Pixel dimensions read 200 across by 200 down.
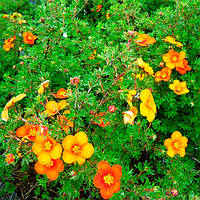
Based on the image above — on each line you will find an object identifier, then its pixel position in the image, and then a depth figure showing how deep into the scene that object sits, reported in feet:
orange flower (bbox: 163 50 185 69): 1.31
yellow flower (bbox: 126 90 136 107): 1.10
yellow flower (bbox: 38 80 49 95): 1.06
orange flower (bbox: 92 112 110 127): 1.05
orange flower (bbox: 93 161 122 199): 0.97
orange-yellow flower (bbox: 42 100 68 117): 1.03
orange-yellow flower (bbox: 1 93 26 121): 1.02
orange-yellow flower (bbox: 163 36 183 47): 1.29
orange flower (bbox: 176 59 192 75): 1.35
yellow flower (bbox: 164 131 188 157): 1.23
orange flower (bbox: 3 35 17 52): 1.82
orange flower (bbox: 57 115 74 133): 1.01
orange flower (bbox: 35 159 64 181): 1.00
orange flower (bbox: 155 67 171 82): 1.36
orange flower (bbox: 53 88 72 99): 1.16
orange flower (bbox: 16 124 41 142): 1.01
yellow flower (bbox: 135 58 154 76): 1.33
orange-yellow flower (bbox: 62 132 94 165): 0.96
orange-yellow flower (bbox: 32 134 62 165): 0.95
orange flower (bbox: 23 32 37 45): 1.58
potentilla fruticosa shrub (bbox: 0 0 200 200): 0.99
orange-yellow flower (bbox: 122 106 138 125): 1.07
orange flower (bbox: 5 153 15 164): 1.09
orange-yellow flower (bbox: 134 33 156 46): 1.29
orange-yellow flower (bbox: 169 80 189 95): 1.31
